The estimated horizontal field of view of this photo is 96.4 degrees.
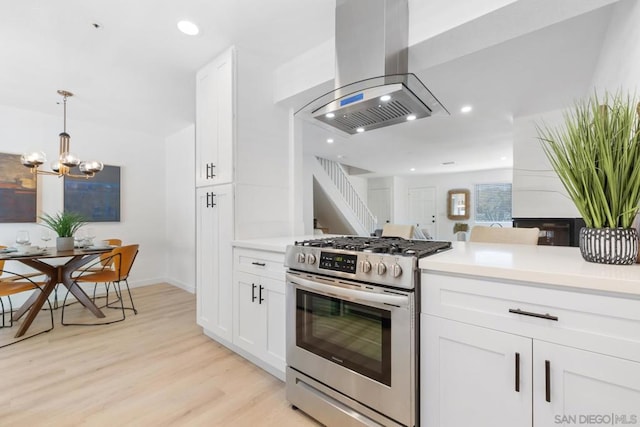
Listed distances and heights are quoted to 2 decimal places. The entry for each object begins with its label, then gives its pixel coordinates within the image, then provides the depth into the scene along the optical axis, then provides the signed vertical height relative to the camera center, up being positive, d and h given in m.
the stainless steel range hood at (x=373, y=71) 1.52 +0.82
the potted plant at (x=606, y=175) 1.09 +0.15
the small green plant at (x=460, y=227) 8.35 -0.41
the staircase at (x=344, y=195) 6.50 +0.45
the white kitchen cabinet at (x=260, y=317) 1.86 -0.73
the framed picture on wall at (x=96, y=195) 3.74 +0.24
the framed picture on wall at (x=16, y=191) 3.28 +0.26
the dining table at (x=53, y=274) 2.62 -0.63
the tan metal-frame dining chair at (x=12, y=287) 2.56 -0.70
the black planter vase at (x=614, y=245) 1.10 -0.13
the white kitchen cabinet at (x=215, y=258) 2.32 -0.39
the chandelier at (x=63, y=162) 2.78 +0.53
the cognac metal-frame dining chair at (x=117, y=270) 3.01 -0.62
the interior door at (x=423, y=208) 9.28 +0.17
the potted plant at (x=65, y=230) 2.95 -0.18
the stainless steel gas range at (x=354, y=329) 1.25 -0.58
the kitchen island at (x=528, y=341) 0.90 -0.46
